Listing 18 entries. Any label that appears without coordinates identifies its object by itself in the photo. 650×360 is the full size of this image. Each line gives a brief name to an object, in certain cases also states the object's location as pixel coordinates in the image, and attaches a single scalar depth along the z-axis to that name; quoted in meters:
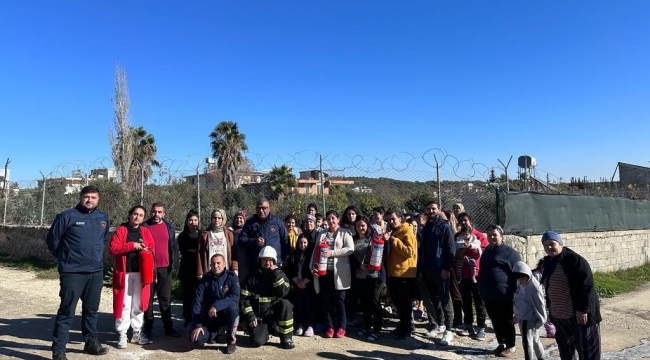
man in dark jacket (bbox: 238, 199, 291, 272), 5.75
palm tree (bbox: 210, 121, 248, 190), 24.33
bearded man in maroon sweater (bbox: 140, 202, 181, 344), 5.58
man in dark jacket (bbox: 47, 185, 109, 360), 4.69
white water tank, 9.34
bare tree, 22.89
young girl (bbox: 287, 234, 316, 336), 5.91
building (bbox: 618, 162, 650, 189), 25.12
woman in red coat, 5.16
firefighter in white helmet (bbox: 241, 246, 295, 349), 5.33
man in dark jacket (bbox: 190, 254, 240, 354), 5.09
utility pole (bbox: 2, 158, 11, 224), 13.62
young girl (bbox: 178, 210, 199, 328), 5.92
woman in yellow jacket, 5.70
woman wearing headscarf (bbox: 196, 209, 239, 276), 5.70
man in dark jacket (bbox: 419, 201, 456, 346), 5.75
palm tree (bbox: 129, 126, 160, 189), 26.55
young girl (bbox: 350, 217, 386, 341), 5.74
